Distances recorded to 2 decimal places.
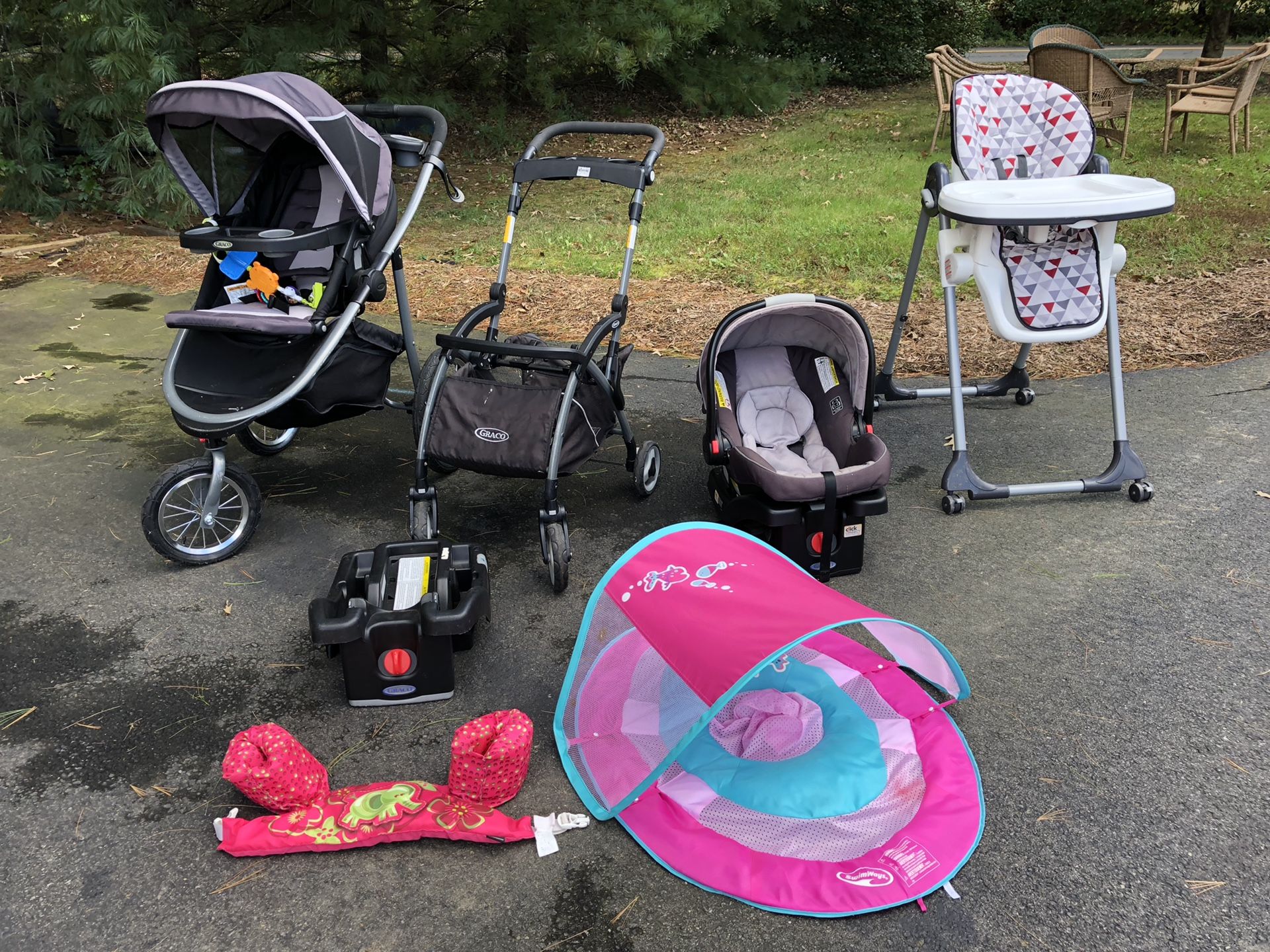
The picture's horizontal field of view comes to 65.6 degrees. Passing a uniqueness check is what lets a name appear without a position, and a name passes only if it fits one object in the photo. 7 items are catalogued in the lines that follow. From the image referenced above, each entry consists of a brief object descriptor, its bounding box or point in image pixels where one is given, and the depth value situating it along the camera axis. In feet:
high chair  11.62
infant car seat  10.75
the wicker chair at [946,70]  31.17
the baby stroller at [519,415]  10.68
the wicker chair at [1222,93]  28.91
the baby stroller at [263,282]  11.19
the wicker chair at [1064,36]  33.14
